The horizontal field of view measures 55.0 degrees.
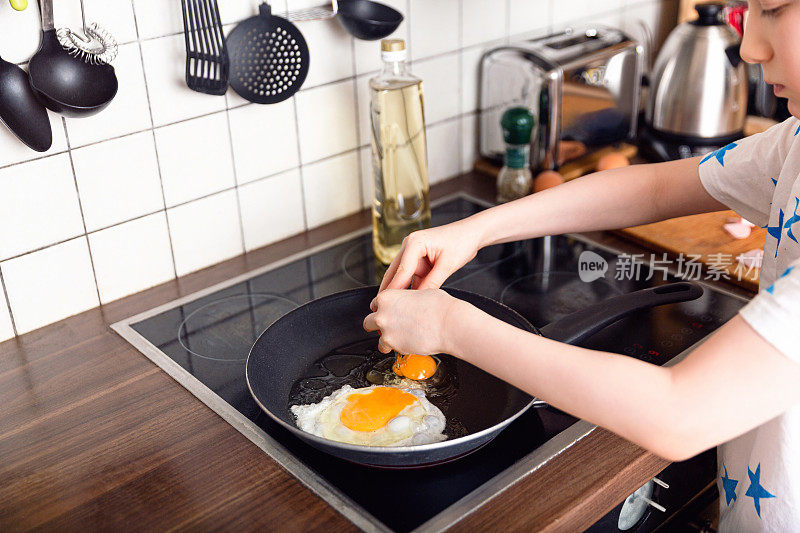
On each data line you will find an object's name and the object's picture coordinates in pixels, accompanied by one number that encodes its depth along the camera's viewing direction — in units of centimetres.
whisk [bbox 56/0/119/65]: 99
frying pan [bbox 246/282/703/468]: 80
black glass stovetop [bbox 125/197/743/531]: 82
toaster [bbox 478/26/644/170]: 146
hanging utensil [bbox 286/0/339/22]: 120
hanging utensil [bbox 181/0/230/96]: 110
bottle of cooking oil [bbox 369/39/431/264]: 123
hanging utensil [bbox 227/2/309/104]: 117
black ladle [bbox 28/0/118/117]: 97
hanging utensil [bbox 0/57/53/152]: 96
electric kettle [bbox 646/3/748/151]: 152
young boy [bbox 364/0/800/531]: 66
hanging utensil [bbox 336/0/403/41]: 125
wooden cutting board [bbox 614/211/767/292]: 122
